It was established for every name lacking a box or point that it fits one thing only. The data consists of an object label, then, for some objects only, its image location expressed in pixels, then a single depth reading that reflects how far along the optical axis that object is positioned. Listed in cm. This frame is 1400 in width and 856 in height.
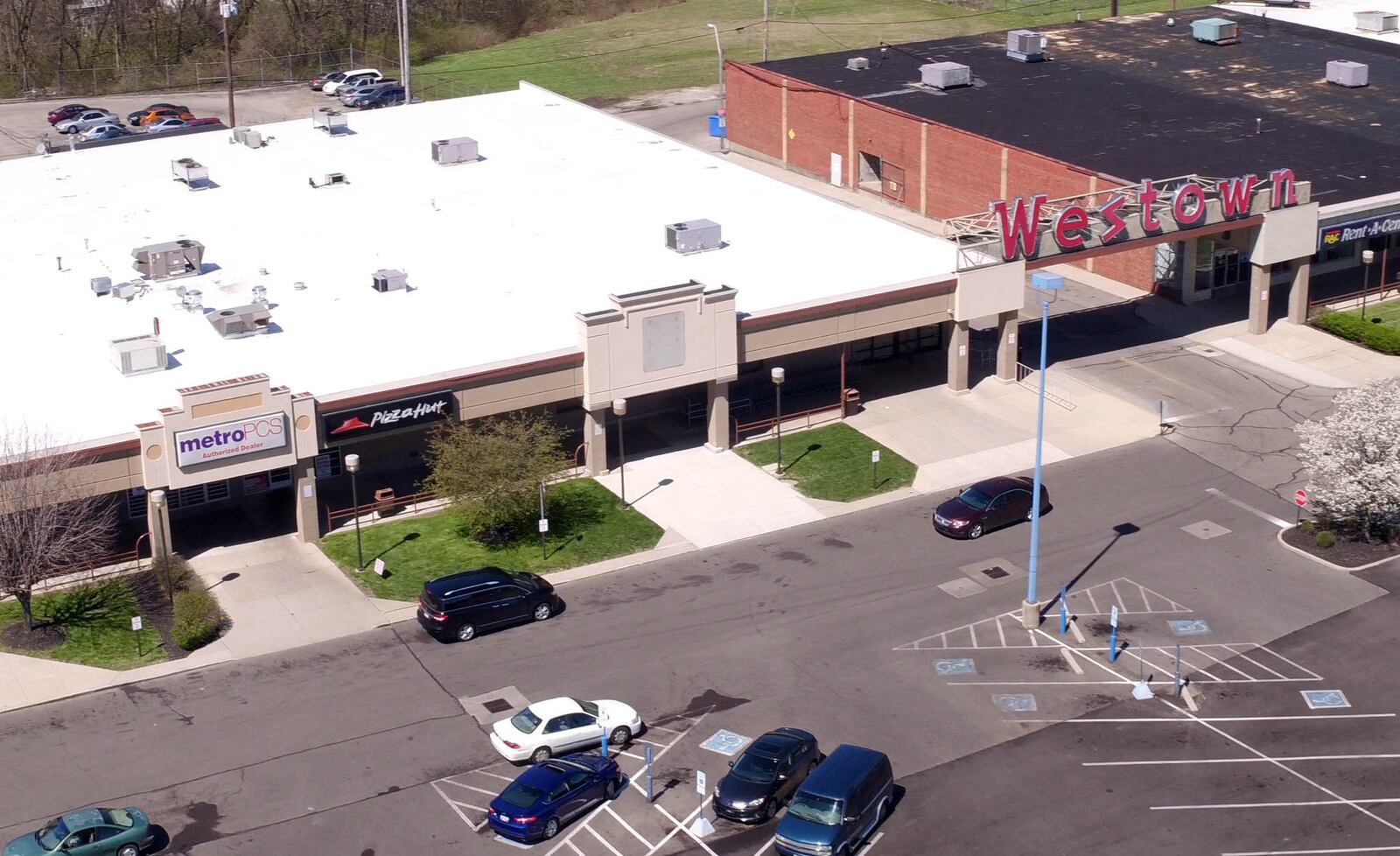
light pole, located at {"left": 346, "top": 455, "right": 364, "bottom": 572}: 5069
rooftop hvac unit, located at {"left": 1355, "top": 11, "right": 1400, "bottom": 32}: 9688
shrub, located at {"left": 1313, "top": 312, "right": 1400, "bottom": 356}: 6812
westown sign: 6325
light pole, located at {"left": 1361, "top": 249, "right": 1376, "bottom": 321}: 7112
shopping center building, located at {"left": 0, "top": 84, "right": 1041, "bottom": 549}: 5272
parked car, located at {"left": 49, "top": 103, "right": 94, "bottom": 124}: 10506
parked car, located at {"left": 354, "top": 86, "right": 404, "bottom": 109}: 11031
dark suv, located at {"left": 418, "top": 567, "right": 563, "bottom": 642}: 4691
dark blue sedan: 3781
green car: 3659
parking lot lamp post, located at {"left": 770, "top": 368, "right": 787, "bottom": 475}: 5788
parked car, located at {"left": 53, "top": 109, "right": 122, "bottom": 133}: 10138
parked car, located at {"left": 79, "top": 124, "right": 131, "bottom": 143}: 9744
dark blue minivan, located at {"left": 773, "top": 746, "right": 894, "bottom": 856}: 3659
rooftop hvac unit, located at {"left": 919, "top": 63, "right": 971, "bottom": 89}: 8919
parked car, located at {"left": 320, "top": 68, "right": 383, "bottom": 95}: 11338
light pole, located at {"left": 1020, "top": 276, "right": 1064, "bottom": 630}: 4678
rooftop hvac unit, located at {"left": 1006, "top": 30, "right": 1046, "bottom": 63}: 9344
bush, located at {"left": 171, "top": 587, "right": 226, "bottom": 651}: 4666
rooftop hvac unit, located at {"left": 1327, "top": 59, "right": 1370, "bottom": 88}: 8556
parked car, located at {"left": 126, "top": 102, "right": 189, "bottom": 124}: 10450
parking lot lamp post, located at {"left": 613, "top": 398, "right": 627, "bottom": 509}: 5600
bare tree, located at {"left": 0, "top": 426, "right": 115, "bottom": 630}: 4616
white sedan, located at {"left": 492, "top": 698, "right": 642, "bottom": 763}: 4081
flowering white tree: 5059
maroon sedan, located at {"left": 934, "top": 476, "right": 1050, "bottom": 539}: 5309
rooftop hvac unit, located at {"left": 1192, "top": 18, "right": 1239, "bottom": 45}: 9481
